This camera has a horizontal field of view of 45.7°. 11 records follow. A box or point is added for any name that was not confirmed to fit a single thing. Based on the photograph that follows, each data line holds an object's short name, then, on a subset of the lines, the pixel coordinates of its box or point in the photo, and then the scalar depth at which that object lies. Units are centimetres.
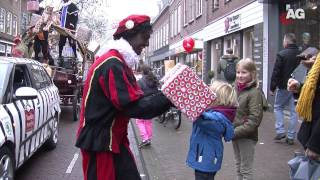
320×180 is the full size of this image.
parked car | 412
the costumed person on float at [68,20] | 1226
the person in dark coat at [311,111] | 262
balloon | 1895
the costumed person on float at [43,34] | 1088
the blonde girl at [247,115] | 399
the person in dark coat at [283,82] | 696
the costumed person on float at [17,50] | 1034
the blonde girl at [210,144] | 335
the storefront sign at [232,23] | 1391
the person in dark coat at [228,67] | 932
